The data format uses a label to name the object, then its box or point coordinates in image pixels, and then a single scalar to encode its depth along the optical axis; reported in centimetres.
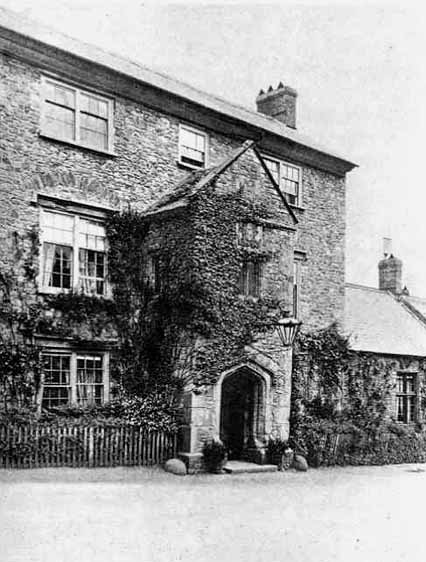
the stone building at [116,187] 1700
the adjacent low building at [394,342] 2670
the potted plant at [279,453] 1842
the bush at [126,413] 1661
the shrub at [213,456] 1686
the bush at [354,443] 1992
